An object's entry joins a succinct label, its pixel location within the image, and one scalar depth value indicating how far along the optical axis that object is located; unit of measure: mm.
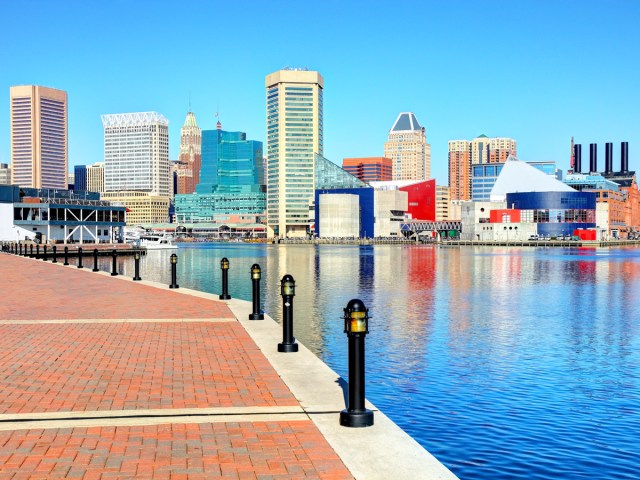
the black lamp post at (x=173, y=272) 26484
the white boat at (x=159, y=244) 144375
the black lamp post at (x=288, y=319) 12336
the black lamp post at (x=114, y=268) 34734
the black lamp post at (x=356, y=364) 8062
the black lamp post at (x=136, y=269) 30930
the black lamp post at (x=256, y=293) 16516
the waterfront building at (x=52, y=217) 104875
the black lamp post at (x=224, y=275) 21031
